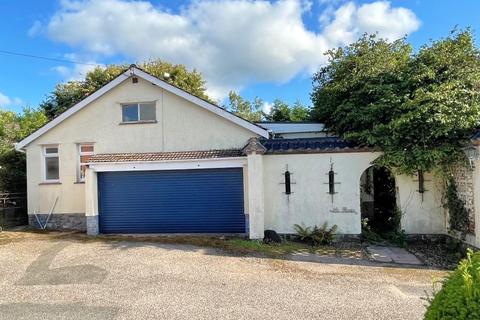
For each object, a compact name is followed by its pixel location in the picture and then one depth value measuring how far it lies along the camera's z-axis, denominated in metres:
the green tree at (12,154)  17.69
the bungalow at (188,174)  13.02
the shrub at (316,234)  12.53
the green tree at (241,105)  43.92
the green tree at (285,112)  31.66
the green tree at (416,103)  11.18
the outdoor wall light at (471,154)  10.46
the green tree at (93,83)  31.52
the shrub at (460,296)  2.84
